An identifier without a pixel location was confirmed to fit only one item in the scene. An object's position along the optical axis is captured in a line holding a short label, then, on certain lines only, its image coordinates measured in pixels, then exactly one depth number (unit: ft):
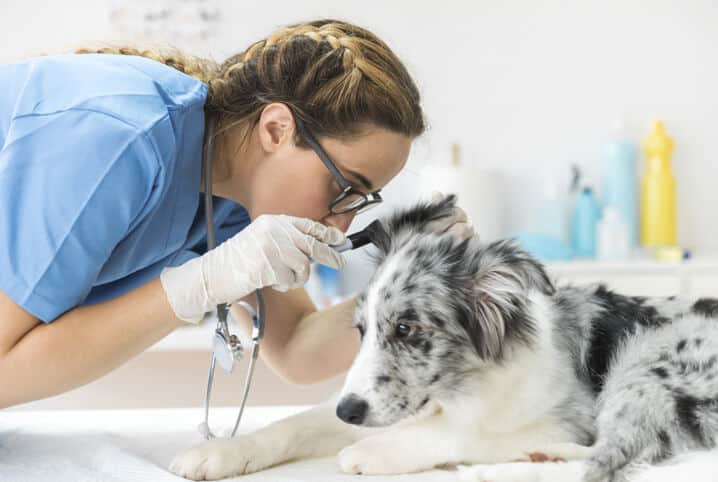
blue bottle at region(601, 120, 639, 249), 12.05
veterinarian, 4.26
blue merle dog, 4.18
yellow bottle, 11.96
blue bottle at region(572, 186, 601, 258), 11.98
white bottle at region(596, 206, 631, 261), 11.59
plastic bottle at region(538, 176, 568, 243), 12.11
